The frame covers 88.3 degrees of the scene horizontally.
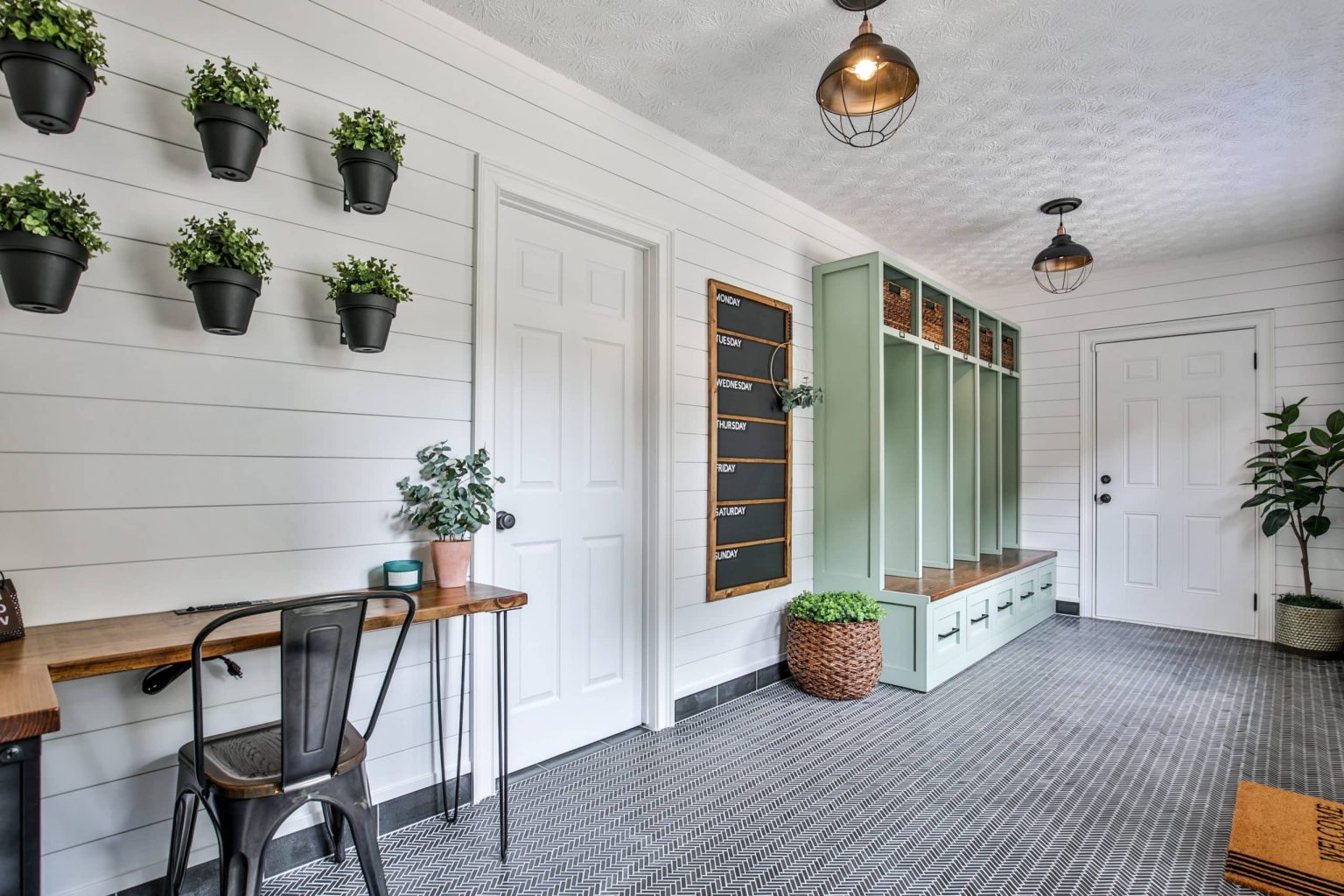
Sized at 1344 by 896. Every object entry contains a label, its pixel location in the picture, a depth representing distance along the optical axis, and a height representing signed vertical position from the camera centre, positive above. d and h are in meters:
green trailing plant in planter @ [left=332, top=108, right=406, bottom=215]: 1.91 +0.84
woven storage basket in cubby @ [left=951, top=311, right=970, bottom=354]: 4.56 +0.87
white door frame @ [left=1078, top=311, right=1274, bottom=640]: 4.55 +0.41
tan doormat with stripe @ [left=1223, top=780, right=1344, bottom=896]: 1.94 -1.16
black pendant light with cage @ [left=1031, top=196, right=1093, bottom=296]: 3.85 +1.21
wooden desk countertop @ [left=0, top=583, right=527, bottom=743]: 0.98 -0.37
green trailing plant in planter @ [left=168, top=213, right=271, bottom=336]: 1.66 +0.46
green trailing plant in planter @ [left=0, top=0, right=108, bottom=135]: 1.35 +0.80
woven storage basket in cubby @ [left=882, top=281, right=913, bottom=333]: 3.80 +0.88
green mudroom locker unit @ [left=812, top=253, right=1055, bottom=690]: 3.64 -0.05
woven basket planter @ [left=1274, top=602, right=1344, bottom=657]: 4.14 -0.99
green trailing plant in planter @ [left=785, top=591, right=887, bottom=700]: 3.36 -0.89
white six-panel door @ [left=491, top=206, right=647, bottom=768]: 2.60 -0.05
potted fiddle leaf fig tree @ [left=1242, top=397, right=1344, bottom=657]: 4.14 -0.22
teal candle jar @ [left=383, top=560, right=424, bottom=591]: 2.05 -0.34
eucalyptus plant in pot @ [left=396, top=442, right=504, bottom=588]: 2.10 -0.13
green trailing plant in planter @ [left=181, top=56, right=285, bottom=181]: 1.66 +0.84
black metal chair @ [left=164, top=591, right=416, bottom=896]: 1.42 -0.66
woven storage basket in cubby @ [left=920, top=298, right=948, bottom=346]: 4.16 +0.86
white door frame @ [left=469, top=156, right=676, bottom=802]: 2.38 +0.28
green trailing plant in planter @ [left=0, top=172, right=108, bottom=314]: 1.37 +0.43
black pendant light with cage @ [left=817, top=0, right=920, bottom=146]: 2.06 +1.19
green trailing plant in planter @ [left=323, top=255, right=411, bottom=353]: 1.93 +0.45
